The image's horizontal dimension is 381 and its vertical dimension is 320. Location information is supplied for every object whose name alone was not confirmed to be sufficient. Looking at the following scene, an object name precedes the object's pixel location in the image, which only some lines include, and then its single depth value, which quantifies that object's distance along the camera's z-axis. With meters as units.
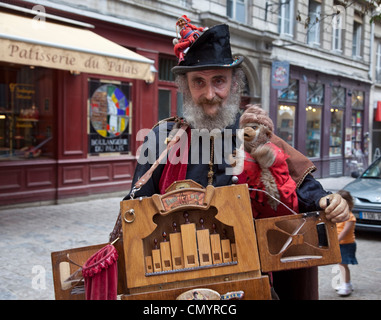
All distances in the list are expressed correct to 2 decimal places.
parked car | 7.05
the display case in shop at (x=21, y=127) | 8.55
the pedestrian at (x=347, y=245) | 4.76
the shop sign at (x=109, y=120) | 9.68
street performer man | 2.10
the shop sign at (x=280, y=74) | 13.48
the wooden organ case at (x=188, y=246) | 1.59
